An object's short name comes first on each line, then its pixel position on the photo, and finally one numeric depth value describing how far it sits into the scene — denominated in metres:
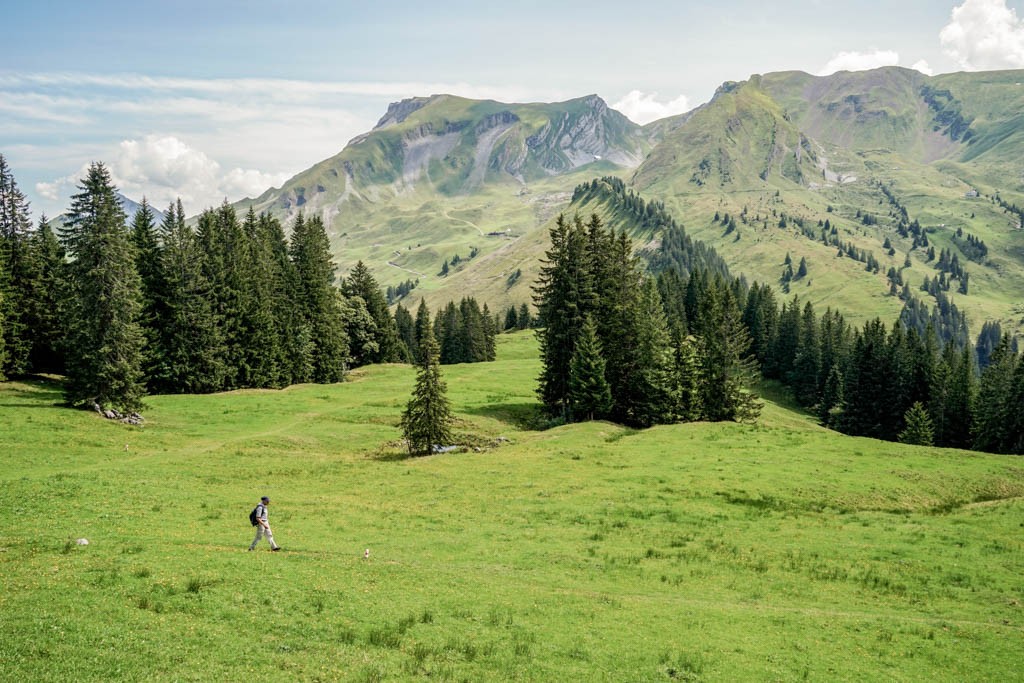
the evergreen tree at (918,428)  97.81
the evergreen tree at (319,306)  99.50
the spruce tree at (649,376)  71.62
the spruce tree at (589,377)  69.81
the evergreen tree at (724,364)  75.50
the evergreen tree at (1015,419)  81.58
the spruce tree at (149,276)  76.12
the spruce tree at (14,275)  67.94
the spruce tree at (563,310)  75.69
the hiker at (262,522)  29.52
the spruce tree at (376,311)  130.62
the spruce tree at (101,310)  59.78
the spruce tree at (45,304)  73.12
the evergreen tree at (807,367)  153.12
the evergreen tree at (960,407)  103.56
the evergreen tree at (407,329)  187.25
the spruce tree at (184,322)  77.38
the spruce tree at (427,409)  57.78
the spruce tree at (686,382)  73.44
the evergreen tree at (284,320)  90.88
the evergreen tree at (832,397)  138.88
